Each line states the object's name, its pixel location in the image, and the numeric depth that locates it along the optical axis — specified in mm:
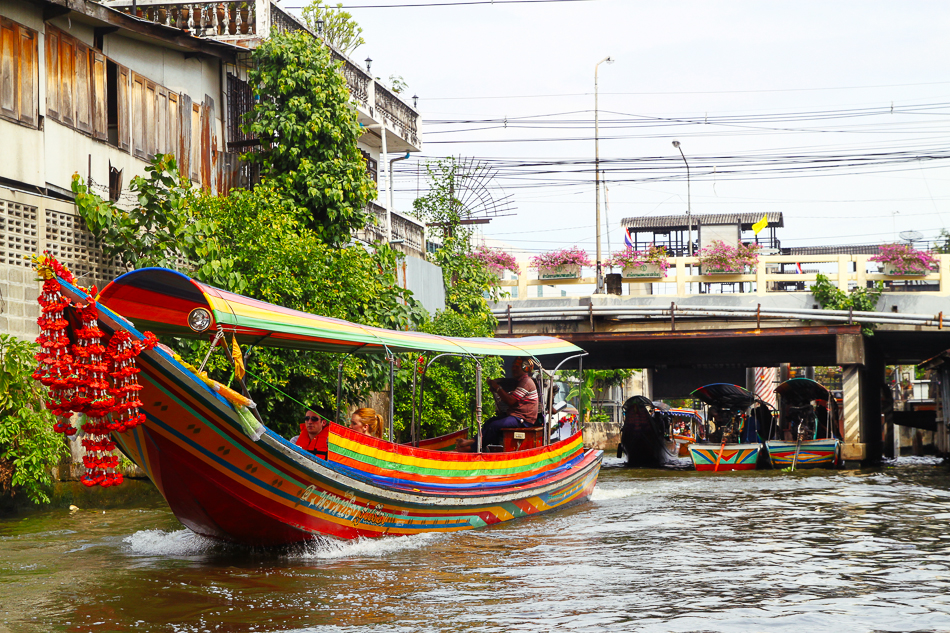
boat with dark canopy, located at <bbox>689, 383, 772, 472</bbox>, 26984
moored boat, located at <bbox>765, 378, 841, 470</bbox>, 23062
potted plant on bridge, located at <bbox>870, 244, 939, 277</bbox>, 21422
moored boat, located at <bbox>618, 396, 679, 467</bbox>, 26772
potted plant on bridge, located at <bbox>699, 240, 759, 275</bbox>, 22328
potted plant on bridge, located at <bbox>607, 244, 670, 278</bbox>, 22844
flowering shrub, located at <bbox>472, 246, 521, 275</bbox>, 24469
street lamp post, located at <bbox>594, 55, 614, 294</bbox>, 23984
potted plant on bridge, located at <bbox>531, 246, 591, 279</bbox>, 23484
